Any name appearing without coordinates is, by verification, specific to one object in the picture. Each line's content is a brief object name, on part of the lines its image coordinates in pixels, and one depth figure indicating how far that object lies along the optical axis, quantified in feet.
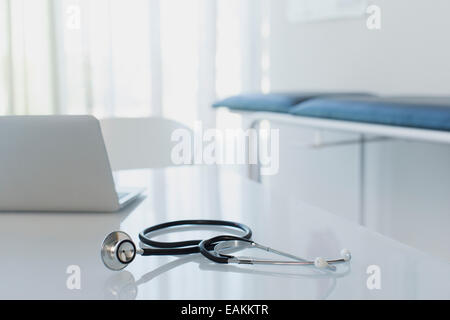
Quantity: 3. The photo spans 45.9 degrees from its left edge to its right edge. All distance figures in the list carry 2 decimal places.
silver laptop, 2.56
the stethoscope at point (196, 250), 1.83
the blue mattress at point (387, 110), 3.95
